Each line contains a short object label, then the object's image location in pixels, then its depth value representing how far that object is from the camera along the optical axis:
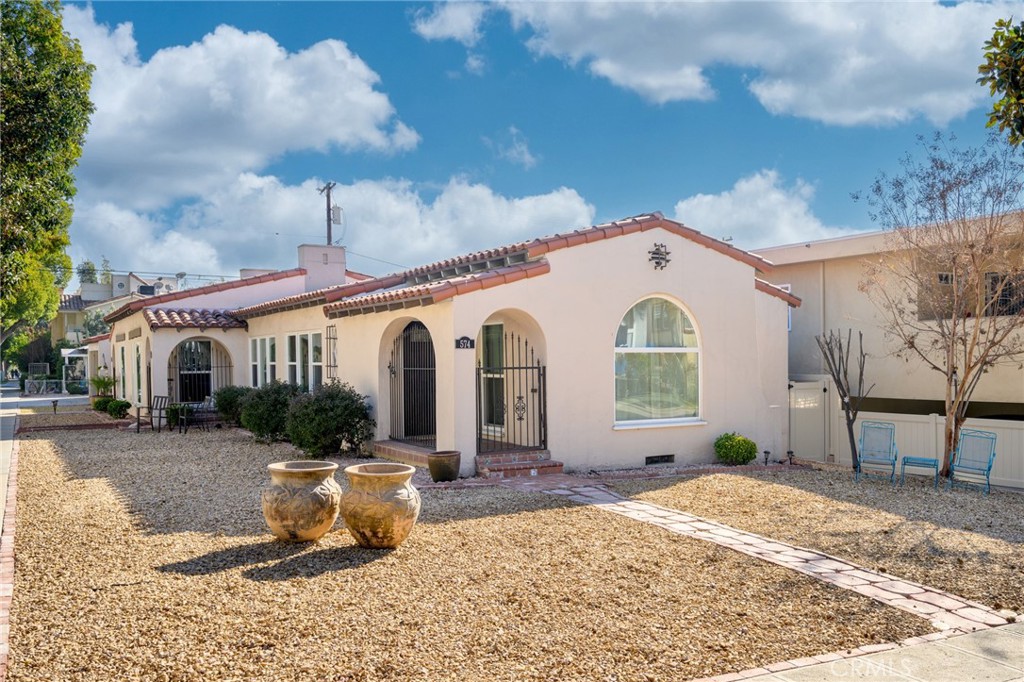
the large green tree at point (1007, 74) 6.30
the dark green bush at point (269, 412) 17.53
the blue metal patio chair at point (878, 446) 13.16
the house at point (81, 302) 59.00
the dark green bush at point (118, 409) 25.28
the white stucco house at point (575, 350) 12.83
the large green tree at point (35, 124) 12.41
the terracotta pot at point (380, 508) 7.74
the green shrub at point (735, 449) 14.29
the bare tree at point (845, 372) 15.70
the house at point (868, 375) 14.60
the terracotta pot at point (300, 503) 7.94
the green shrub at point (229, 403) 21.72
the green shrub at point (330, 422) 14.48
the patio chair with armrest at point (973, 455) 12.51
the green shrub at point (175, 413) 21.23
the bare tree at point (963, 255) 13.66
